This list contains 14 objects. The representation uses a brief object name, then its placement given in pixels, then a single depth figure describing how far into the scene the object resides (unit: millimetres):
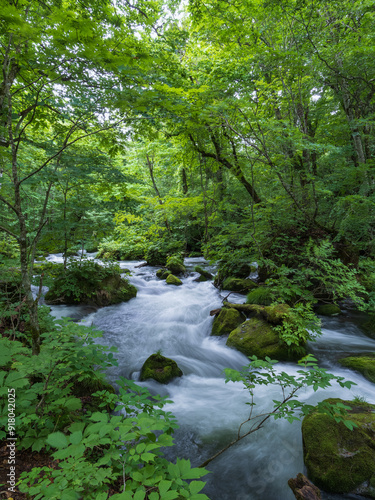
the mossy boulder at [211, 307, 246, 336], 5820
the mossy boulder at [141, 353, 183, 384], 4133
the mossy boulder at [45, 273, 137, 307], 6453
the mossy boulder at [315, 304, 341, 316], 6844
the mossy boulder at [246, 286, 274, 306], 6301
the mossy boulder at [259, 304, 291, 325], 5020
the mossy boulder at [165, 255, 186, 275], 10961
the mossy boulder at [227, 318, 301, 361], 4660
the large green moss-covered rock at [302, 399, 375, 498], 2371
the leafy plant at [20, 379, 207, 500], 1212
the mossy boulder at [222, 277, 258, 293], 7867
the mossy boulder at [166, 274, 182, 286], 9617
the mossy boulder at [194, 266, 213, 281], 10108
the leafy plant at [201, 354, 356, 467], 1968
